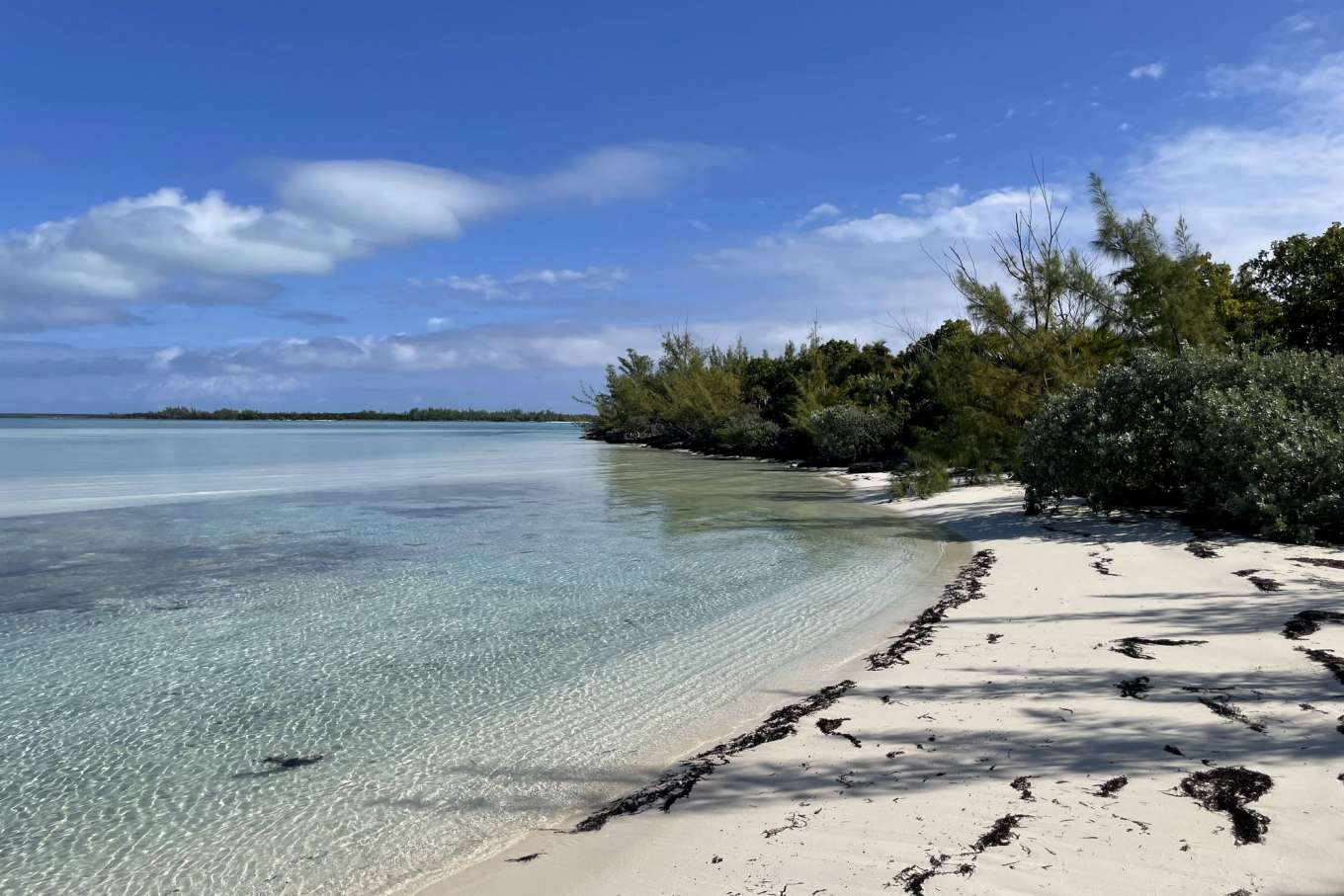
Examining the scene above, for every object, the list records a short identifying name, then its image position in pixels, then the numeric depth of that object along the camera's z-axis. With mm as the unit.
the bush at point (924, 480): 21219
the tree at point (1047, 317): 19156
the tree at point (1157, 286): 17203
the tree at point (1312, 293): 20375
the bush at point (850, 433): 33688
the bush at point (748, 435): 47375
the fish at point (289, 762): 5273
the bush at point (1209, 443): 11078
